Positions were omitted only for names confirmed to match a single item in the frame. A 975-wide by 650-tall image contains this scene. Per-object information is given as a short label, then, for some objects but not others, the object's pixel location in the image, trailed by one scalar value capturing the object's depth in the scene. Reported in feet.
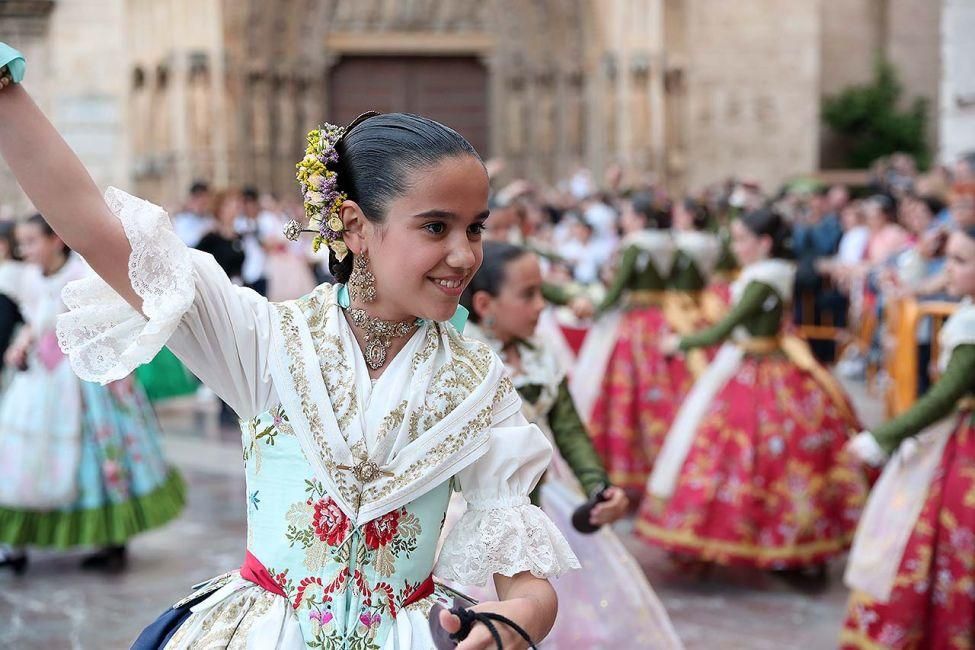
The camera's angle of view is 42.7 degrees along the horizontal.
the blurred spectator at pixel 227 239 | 32.45
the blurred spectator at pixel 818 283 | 44.21
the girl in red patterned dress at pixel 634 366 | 25.68
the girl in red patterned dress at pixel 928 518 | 14.28
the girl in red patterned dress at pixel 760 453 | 19.69
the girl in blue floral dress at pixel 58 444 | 19.85
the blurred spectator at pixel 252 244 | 38.37
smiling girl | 6.50
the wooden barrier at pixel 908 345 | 21.21
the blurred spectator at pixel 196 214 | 39.50
